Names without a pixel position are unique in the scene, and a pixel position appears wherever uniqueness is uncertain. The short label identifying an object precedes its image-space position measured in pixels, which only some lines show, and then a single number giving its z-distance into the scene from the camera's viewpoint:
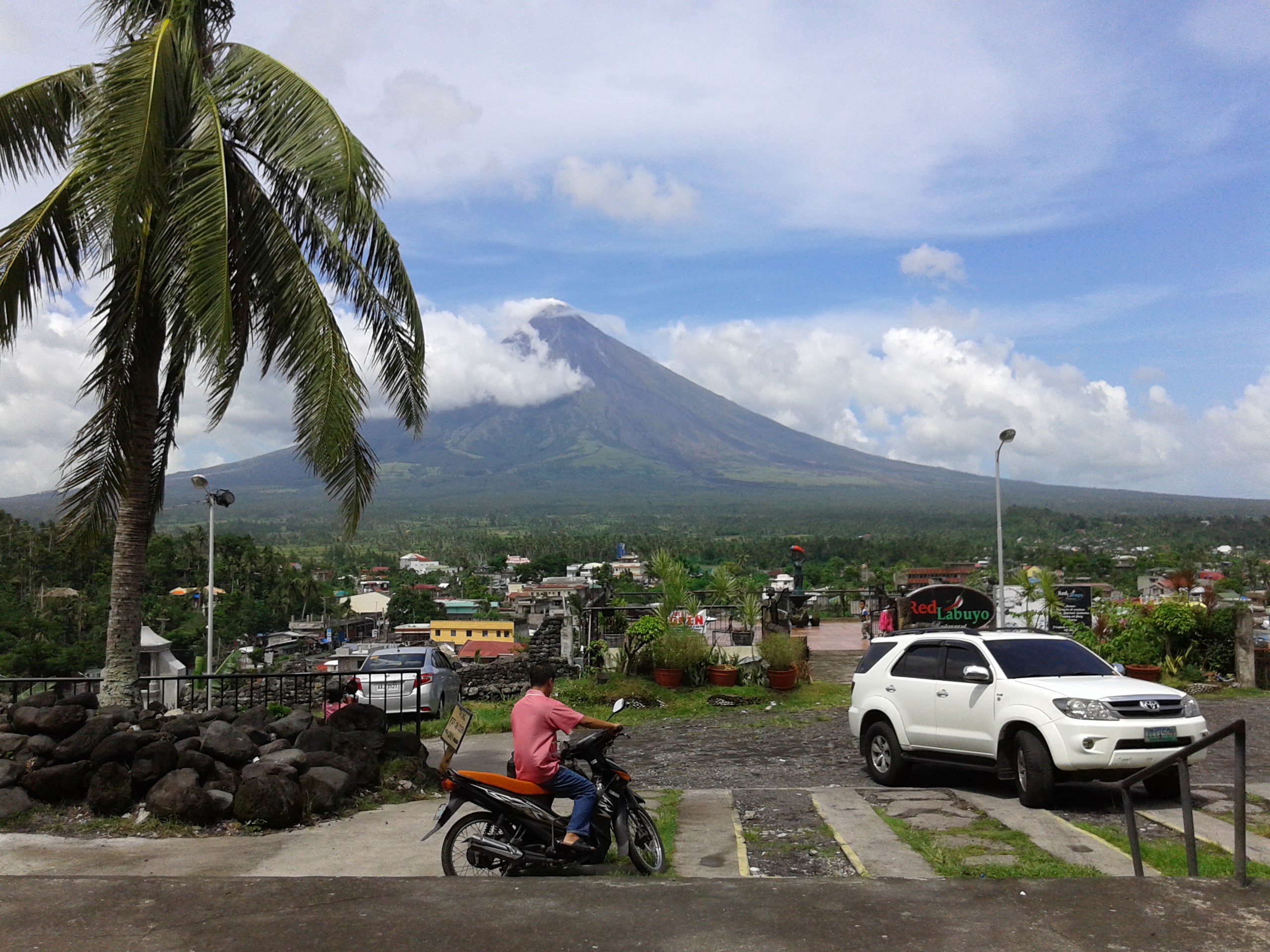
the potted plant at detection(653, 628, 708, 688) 18.00
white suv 8.29
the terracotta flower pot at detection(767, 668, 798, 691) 17.70
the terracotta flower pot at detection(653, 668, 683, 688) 17.98
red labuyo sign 18.39
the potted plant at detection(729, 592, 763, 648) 20.22
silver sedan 15.49
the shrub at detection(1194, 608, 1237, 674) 18.28
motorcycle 6.17
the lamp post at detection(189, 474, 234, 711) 21.11
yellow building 62.50
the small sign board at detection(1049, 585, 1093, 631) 21.25
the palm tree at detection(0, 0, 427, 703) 8.98
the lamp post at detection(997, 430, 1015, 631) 21.33
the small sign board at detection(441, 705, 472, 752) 6.90
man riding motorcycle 6.35
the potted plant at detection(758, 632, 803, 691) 17.72
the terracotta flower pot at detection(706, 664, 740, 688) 18.00
